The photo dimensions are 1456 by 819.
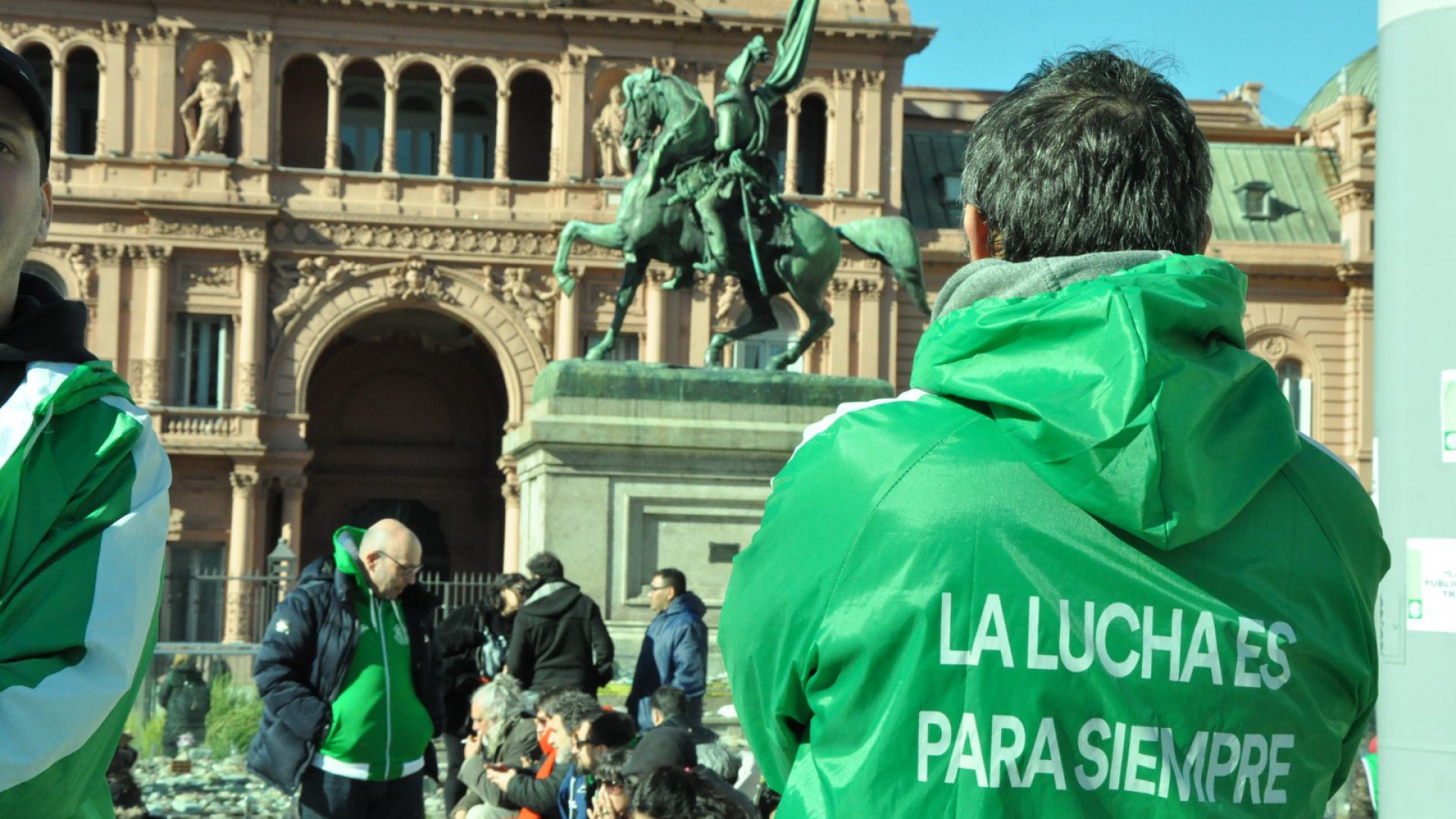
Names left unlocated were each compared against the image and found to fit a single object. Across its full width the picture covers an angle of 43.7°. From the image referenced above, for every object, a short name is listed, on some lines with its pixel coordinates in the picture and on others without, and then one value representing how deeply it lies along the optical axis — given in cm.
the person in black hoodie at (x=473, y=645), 1000
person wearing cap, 203
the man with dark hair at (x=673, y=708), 793
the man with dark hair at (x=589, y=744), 674
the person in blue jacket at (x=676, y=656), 969
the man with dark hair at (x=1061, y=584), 178
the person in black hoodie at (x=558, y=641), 958
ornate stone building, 3447
